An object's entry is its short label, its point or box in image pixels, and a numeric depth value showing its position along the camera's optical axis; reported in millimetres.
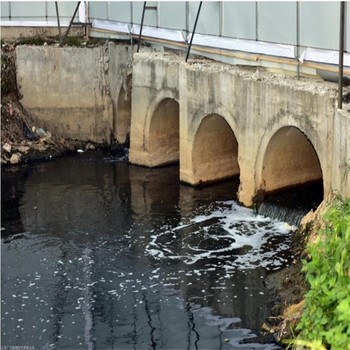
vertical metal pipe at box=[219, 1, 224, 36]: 27672
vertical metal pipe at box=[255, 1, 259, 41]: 25938
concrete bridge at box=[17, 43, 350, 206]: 23078
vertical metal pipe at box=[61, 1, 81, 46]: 34344
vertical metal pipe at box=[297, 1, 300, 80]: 24348
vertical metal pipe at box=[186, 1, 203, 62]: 28130
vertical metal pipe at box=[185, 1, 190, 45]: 29453
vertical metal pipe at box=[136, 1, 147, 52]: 31109
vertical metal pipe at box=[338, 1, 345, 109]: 21453
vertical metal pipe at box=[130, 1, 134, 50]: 32781
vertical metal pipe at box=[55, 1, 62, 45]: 35056
